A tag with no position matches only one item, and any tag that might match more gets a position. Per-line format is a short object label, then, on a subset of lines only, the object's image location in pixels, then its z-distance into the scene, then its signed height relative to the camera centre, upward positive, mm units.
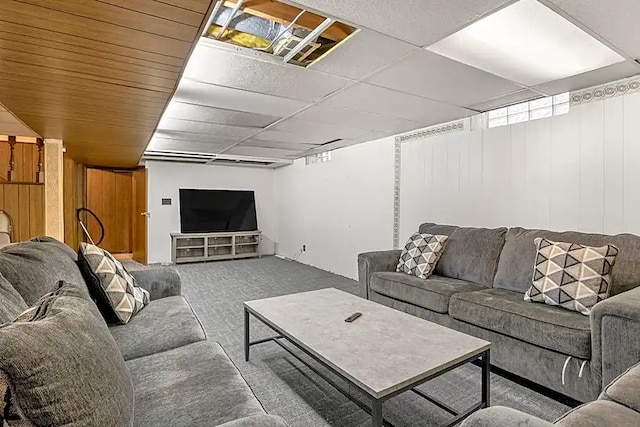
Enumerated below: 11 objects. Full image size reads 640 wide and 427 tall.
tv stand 6727 -749
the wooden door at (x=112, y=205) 7523 +106
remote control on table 2098 -674
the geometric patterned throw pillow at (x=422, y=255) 3209 -443
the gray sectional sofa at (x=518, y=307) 1730 -649
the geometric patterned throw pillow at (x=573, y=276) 2096 -430
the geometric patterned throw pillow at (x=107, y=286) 2006 -461
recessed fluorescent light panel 1787 +999
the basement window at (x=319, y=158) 6059 +962
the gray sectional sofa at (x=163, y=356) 1117 -661
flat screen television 6961 -29
